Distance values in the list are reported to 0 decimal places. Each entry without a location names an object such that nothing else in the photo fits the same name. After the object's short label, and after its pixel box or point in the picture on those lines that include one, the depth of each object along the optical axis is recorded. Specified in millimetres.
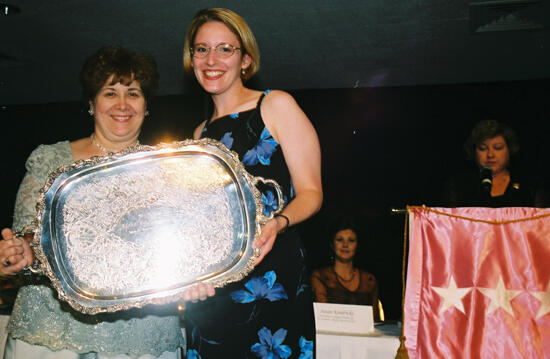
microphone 2922
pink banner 1894
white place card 1979
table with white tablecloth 1918
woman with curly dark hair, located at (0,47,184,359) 1286
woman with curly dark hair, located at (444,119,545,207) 2951
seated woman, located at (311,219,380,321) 3072
